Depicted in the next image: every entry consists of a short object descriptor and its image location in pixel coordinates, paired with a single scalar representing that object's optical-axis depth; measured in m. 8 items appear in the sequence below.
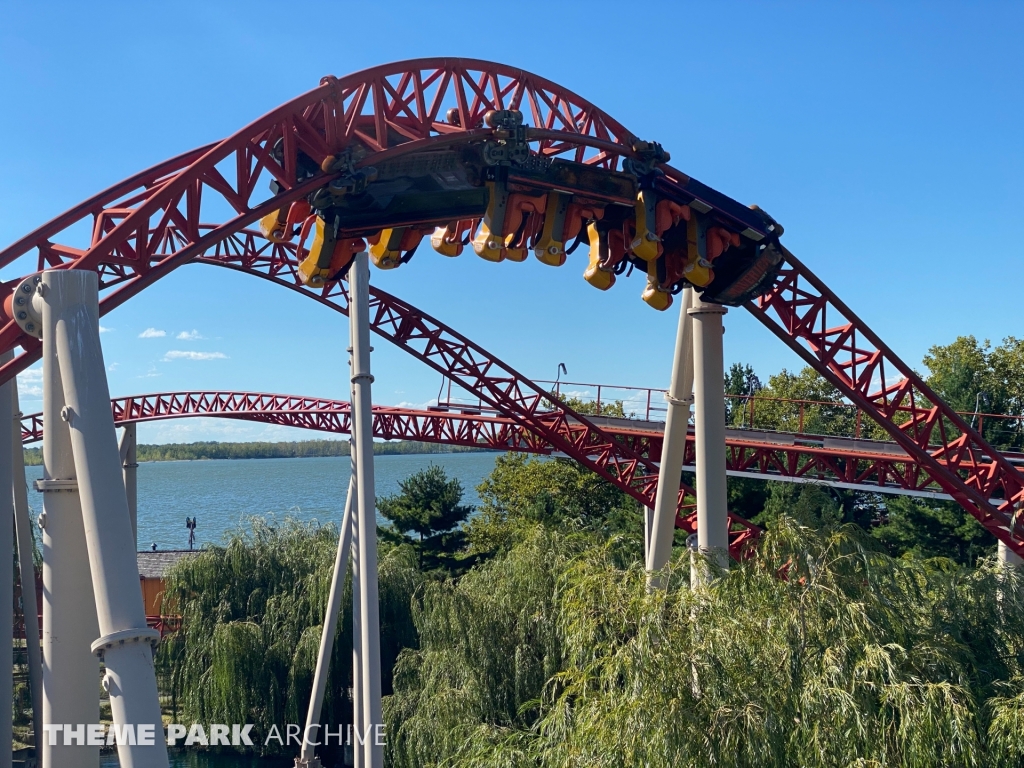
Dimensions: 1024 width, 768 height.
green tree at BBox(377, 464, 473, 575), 28.30
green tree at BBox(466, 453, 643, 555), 29.73
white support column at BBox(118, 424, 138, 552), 17.39
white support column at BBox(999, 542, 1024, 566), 12.21
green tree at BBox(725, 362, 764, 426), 37.44
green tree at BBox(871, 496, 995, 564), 24.78
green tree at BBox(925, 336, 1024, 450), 30.08
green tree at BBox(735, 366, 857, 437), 38.31
